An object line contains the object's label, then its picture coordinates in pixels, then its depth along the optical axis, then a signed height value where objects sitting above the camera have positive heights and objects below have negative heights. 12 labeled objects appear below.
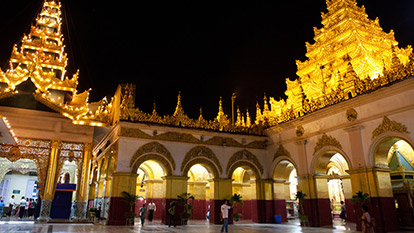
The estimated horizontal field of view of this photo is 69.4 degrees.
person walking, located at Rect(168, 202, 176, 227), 13.28 -0.44
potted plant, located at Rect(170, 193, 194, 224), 14.10 -0.15
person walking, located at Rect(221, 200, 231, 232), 10.73 -0.34
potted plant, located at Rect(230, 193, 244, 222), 14.77 +0.09
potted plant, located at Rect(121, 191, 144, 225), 13.31 +0.03
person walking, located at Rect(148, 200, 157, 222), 15.86 -0.38
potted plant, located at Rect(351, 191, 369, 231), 11.16 +0.04
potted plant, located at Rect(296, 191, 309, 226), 13.75 -0.37
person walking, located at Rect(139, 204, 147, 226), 13.90 -0.49
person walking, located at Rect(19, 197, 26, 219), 20.59 -0.50
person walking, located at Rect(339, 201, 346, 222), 16.77 -0.54
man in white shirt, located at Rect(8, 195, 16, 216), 21.72 -0.40
